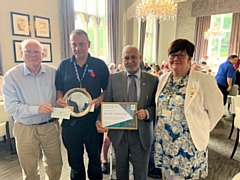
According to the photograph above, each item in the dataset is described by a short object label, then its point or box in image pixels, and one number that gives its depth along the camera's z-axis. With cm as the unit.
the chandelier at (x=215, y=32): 769
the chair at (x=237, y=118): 256
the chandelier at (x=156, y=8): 516
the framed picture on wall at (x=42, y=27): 407
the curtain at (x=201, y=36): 905
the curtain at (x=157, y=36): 967
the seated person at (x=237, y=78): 616
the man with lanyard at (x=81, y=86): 170
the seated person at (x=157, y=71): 519
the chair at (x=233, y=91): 541
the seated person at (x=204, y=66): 682
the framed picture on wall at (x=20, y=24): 368
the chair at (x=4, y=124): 295
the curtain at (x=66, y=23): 462
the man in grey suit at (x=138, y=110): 157
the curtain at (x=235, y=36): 822
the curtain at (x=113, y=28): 632
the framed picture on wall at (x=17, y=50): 375
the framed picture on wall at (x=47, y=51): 433
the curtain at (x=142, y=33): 804
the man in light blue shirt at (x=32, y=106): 162
